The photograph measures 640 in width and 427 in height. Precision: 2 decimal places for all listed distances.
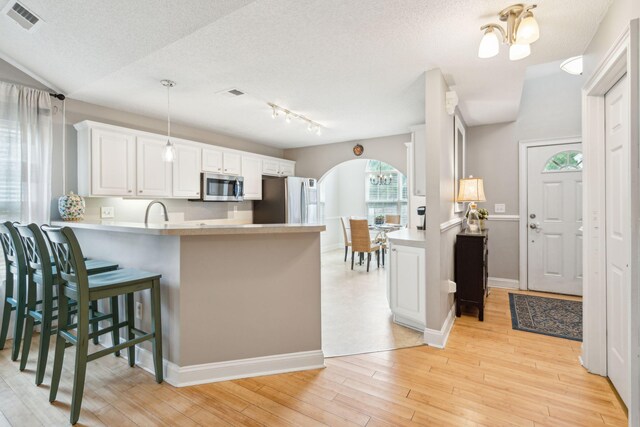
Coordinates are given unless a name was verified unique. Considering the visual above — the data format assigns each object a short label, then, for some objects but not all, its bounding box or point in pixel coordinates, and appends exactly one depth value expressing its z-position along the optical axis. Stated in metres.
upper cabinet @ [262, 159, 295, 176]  5.40
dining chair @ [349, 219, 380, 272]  5.43
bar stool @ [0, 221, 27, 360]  2.27
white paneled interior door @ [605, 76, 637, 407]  1.70
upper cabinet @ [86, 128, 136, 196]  3.13
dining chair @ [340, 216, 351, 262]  6.23
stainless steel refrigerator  5.26
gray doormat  2.91
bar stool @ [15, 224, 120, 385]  1.96
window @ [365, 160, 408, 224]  8.02
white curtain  2.75
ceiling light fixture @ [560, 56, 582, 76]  2.69
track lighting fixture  3.64
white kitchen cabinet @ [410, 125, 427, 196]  3.76
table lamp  3.50
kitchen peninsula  2.00
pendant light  2.87
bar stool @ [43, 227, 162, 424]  1.71
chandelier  8.14
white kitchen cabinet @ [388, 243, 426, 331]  2.77
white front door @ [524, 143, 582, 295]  4.00
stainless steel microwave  4.34
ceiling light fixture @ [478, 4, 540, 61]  1.77
